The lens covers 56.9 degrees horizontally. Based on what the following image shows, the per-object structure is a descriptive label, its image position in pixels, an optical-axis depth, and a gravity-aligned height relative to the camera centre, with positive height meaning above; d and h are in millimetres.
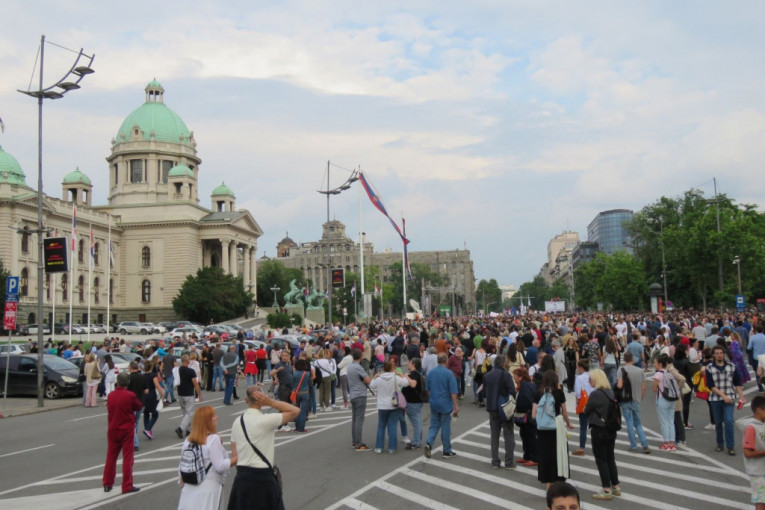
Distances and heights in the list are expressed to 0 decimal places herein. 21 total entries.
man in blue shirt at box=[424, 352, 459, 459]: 11336 -1713
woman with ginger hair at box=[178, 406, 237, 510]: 6363 -1494
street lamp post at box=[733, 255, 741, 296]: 48931 +1910
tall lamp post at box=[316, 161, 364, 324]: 41388 +6642
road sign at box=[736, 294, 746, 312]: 38500 -746
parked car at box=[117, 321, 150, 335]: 67044 -2316
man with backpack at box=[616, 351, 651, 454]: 11461 -1650
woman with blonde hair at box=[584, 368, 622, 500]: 8883 -1896
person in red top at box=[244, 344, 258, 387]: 21906 -1945
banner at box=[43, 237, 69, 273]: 25219 +1827
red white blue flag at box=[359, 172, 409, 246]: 44969 +6495
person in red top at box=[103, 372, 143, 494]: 9727 -1794
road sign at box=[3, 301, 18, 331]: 20906 -233
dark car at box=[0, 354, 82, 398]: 24234 -2429
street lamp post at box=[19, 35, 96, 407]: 22047 +6685
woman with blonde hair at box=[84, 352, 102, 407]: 21344 -2222
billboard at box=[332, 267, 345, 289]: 38125 +1140
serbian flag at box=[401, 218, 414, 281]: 50312 +3700
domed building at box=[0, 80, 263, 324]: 80312 +10209
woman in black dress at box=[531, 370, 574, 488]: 9039 -1887
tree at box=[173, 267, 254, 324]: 80688 +621
